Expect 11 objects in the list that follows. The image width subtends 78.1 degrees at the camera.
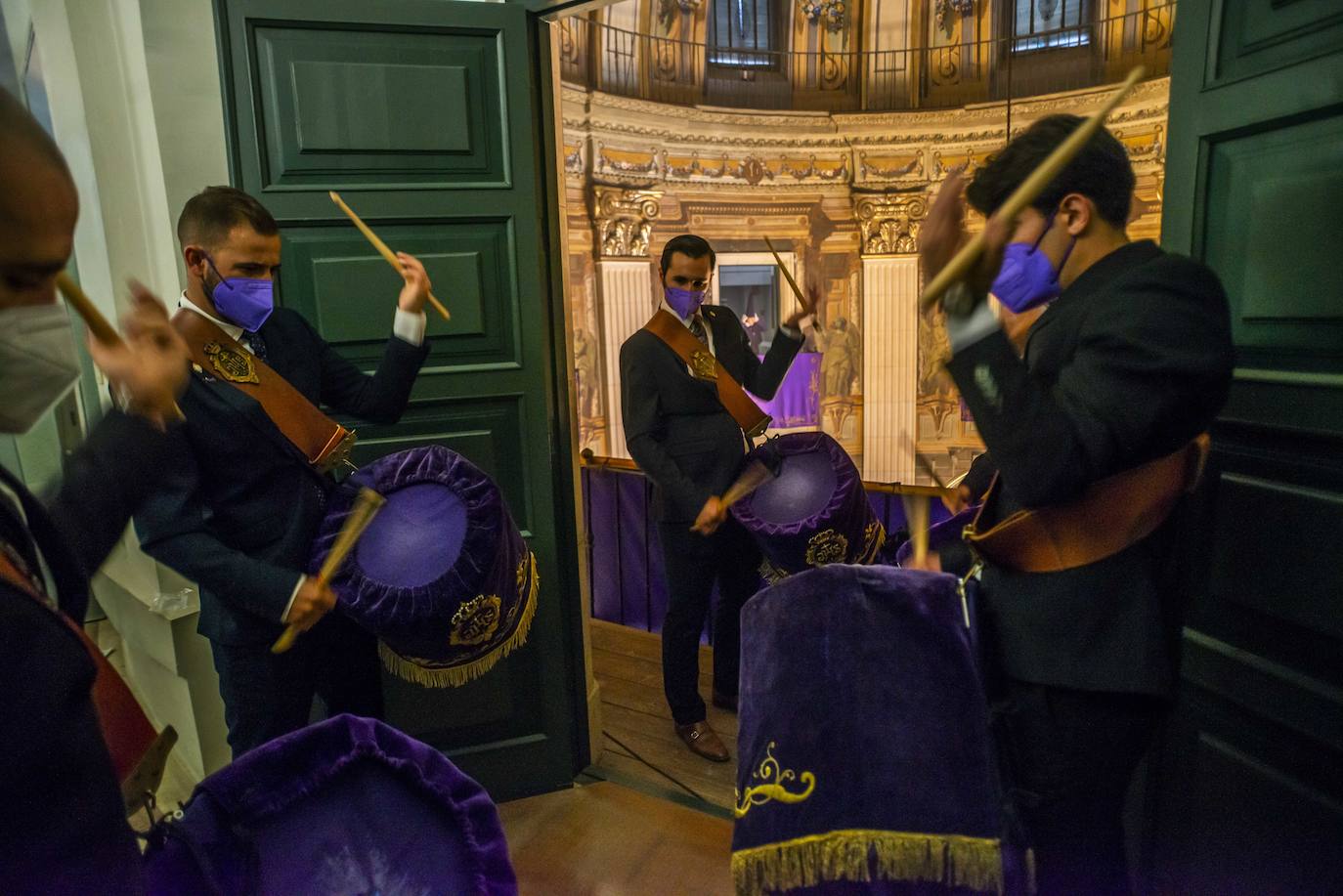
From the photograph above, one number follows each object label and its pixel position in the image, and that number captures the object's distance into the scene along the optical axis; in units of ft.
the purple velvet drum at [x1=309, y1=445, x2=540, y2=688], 5.47
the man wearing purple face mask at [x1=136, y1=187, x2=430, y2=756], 5.38
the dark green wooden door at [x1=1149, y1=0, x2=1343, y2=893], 4.50
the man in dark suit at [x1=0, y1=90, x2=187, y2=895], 2.31
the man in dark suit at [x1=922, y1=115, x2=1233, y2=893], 3.61
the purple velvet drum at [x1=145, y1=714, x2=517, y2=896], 3.43
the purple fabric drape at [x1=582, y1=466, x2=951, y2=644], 14.75
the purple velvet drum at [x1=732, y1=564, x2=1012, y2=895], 3.97
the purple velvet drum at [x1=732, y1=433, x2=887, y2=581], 8.17
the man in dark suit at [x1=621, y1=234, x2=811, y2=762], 9.10
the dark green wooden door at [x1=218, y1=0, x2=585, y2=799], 7.11
